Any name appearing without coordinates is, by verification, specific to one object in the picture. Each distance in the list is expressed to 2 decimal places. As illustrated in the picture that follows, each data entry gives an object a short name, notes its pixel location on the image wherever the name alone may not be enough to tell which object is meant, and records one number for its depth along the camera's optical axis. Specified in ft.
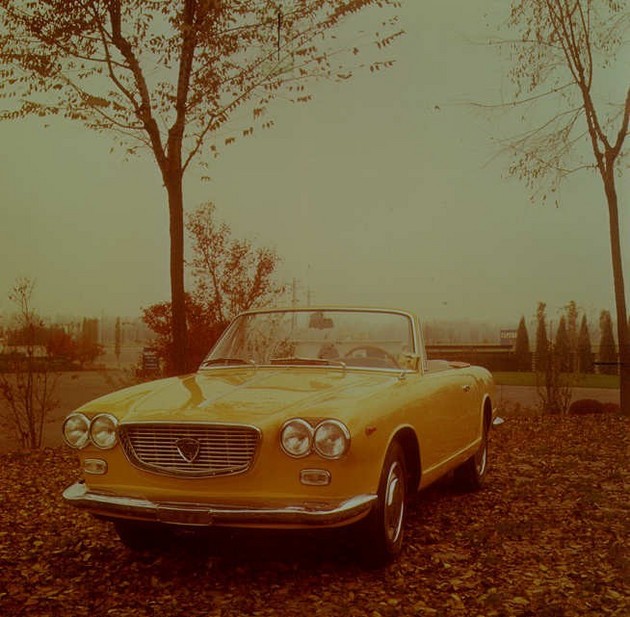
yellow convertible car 13.91
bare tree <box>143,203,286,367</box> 50.21
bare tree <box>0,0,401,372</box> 36.14
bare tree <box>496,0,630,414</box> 46.50
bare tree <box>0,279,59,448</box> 43.16
